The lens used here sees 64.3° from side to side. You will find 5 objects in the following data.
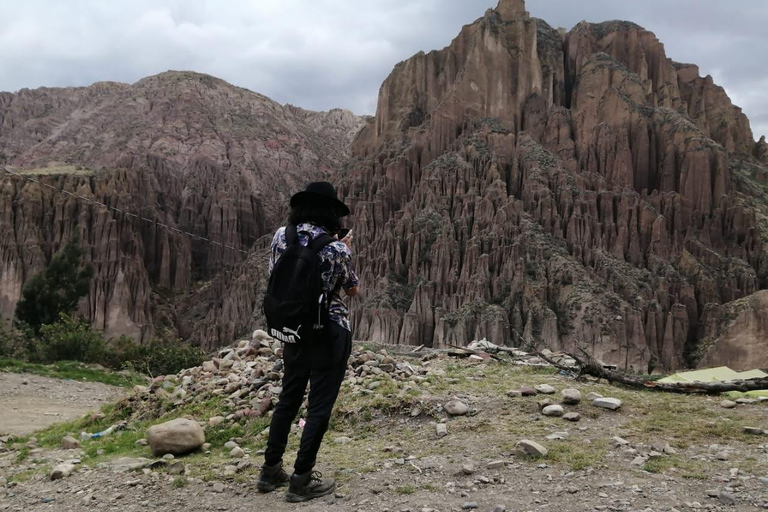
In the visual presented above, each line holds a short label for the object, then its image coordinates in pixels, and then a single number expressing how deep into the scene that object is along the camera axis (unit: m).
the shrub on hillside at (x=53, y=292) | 35.81
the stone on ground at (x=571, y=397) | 6.84
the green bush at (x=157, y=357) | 22.89
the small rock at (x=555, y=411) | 6.58
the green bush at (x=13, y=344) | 22.19
